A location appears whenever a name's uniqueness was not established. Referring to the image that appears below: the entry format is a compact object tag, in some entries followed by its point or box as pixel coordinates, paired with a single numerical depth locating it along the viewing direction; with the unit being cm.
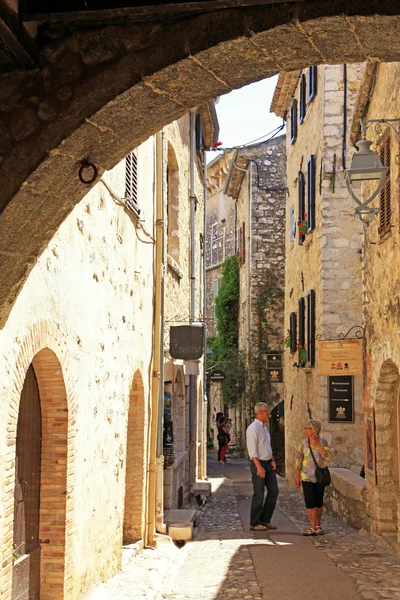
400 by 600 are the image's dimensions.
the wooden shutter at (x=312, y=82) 1512
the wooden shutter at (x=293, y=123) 1819
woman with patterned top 997
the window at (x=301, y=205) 1608
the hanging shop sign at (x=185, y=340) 1082
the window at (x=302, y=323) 1596
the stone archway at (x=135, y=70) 322
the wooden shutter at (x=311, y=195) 1513
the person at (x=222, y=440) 2433
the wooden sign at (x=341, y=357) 1201
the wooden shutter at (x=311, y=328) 1468
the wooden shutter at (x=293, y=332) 1730
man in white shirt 1040
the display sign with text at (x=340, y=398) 1341
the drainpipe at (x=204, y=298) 1807
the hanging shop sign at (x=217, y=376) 2584
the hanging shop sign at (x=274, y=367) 2306
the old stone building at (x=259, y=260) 2527
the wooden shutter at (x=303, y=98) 1661
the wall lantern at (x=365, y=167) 820
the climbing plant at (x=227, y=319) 2850
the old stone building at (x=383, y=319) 901
